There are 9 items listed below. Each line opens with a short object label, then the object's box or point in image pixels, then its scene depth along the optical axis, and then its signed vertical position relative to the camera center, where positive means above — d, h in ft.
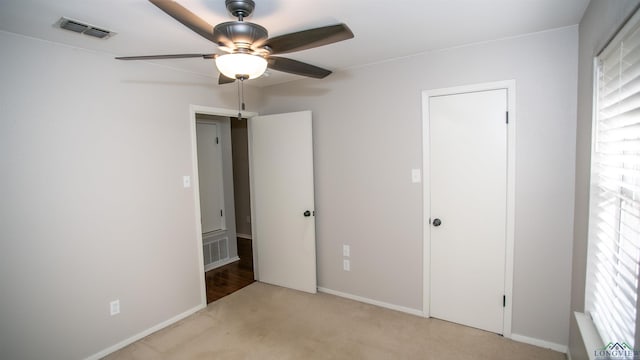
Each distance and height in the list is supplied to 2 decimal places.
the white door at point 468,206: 8.20 -1.32
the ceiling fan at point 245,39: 4.57 +1.99
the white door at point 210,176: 14.47 -0.55
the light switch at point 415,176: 9.26 -0.49
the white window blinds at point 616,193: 4.17 -0.60
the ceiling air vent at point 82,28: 6.18 +2.88
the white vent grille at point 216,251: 14.39 -4.05
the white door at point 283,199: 11.29 -1.36
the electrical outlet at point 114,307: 8.27 -3.71
